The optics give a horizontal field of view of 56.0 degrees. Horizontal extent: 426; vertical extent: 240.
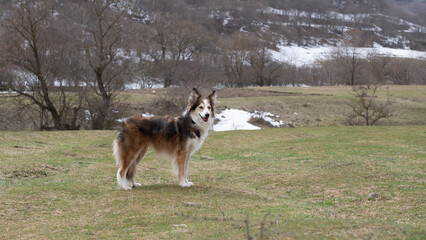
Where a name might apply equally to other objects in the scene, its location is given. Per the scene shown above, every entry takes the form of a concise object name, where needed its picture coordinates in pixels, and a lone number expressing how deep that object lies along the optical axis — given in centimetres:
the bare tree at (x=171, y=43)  8625
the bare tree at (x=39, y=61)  3388
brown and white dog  1026
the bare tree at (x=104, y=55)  3753
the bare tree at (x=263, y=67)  8769
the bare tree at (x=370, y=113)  3988
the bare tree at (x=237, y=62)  8838
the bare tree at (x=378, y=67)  8919
